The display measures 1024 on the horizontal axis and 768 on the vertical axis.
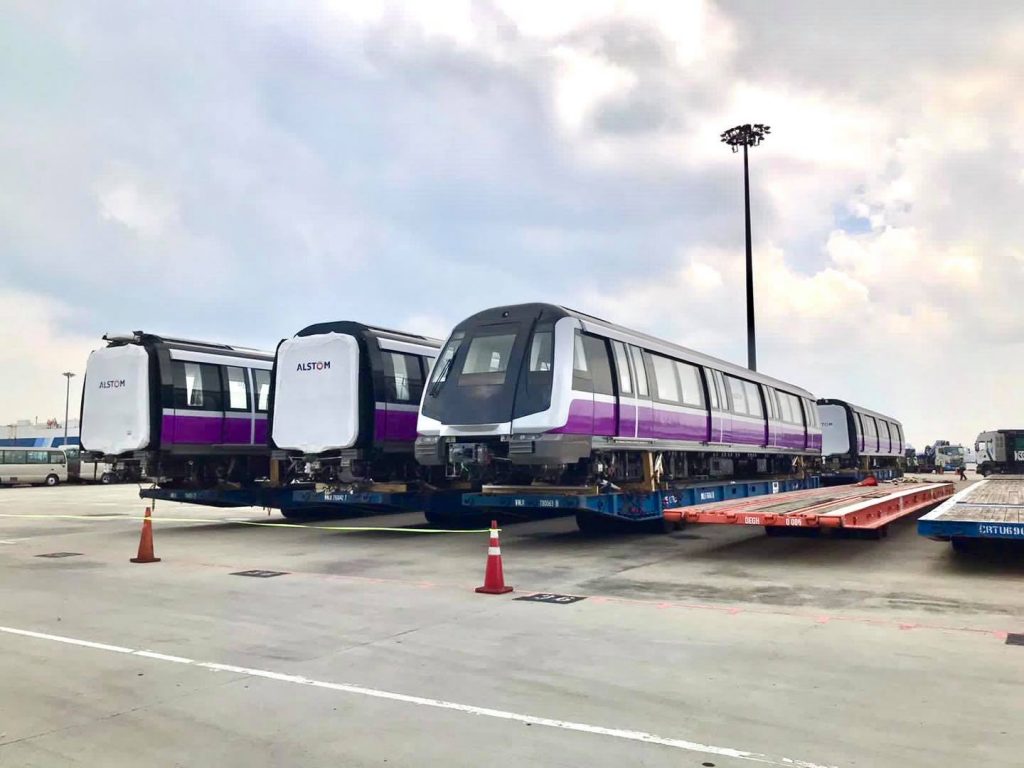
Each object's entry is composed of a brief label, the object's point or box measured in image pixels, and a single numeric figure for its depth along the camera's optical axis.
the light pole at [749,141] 40.96
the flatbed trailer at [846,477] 30.76
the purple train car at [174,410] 16.67
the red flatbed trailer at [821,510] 10.81
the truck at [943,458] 67.12
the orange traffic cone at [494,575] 9.33
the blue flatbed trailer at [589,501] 12.84
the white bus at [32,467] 40.91
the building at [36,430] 99.00
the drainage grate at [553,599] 8.78
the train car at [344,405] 15.02
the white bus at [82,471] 44.84
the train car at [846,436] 34.41
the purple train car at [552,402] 12.44
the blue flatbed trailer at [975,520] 9.94
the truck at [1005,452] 46.66
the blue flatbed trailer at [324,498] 14.87
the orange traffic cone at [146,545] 12.34
